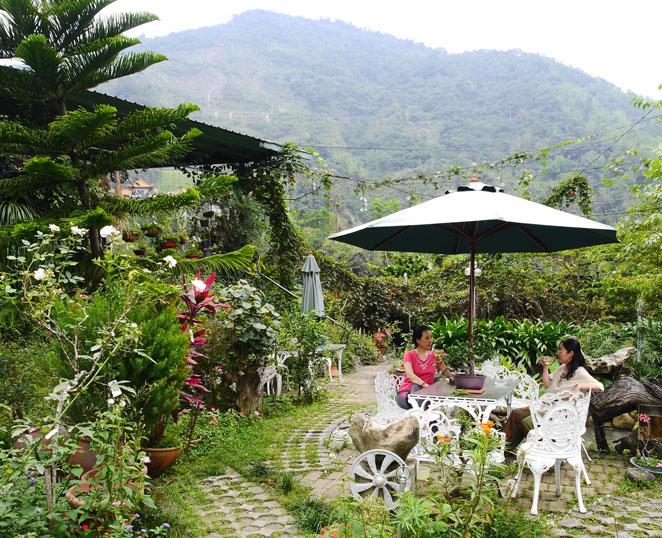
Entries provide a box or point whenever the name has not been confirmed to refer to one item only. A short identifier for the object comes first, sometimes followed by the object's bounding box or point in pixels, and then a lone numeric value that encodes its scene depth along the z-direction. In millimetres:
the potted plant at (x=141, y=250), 6430
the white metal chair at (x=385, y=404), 4184
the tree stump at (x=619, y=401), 4367
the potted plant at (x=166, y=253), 5055
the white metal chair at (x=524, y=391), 4551
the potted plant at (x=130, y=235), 6516
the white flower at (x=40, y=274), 2486
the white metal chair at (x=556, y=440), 3227
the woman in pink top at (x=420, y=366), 4355
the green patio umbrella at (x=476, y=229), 3367
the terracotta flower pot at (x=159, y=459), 3480
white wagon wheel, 2781
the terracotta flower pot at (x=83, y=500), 2293
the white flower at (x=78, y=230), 2869
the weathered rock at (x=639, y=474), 3675
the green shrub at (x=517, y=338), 6004
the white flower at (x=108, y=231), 2982
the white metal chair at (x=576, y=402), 3297
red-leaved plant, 3988
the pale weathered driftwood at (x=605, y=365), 5277
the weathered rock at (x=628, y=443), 4176
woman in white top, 3883
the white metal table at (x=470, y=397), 3564
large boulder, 2939
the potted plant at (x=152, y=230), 6723
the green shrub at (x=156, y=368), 3205
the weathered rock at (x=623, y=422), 4866
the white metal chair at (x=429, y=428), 3340
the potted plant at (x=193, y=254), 6210
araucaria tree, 4098
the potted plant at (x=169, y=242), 6574
